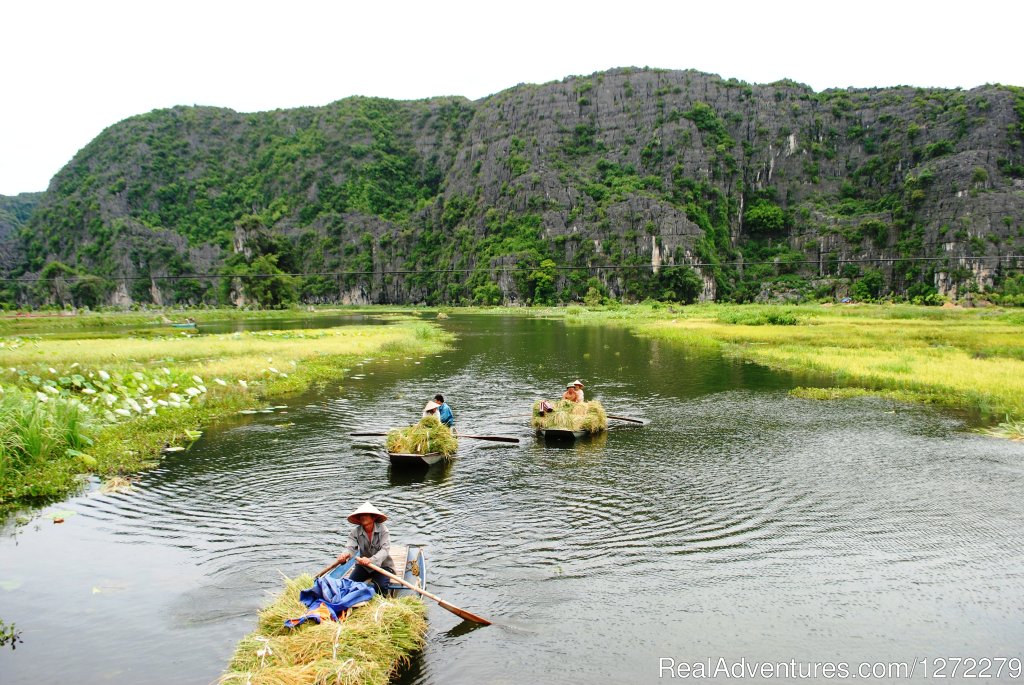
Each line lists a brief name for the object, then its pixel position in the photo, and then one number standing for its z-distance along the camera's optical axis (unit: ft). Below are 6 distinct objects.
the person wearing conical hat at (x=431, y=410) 67.46
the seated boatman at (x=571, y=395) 82.03
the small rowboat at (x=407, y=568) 35.88
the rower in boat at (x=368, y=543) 36.35
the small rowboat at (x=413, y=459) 62.64
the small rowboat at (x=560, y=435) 74.54
